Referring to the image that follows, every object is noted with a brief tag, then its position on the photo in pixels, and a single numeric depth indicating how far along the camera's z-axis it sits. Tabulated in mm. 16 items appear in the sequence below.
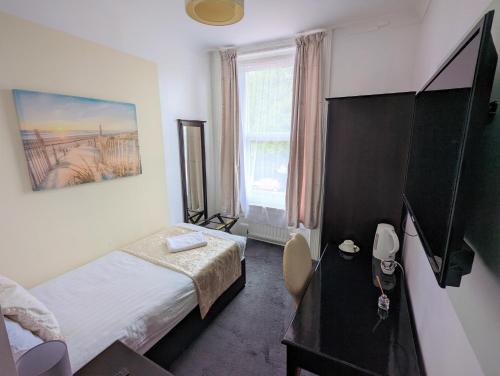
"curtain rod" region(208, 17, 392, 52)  2395
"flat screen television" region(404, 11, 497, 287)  490
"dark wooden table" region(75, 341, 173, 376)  964
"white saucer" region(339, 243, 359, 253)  1836
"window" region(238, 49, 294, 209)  2989
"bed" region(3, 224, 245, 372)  1341
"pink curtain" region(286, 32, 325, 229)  2686
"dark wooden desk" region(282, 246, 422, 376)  964
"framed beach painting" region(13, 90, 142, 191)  1709
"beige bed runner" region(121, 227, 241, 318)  1932
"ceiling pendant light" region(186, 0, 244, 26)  1342
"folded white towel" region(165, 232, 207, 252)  2238
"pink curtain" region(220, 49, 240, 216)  3156
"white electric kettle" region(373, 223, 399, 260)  1674
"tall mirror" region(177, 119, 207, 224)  3045
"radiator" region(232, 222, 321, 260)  3111
